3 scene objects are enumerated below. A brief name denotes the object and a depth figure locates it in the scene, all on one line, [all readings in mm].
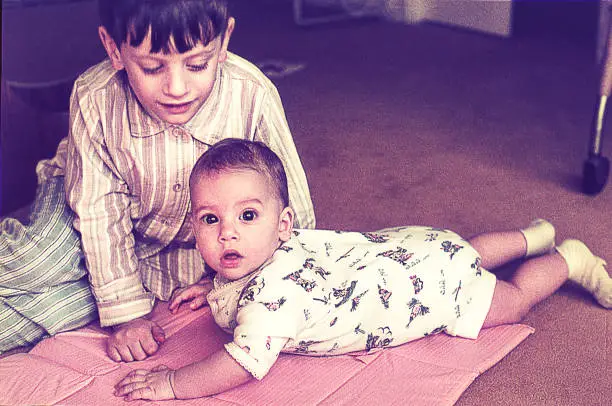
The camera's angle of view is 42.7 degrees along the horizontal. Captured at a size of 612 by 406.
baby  1003
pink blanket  1015
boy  1164
